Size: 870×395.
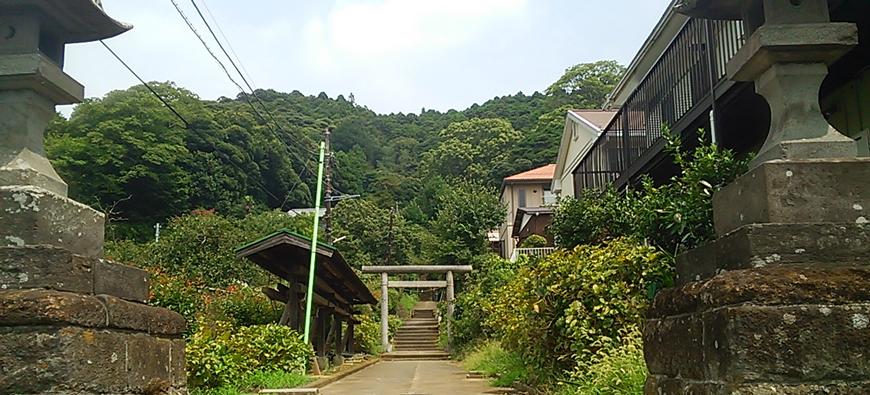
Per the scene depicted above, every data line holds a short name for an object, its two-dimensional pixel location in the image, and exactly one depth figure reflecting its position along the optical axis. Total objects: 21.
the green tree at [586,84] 59.38
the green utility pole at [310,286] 13.45
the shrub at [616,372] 5.62
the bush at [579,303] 7.60
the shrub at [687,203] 4.88
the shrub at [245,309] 15.95
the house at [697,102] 6.50
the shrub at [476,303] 19.46
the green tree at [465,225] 33.25
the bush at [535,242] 28.92
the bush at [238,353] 9.11
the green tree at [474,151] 61.12
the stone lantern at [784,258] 2.58
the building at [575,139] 22.16
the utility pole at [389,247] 44.55
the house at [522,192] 43.53
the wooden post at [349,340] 23.59
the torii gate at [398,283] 27.19
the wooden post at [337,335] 20.31
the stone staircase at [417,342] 26.14
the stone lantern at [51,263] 2.99
